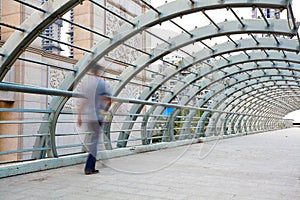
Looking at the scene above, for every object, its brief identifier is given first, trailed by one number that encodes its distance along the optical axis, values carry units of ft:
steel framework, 21.94
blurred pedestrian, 12.79
